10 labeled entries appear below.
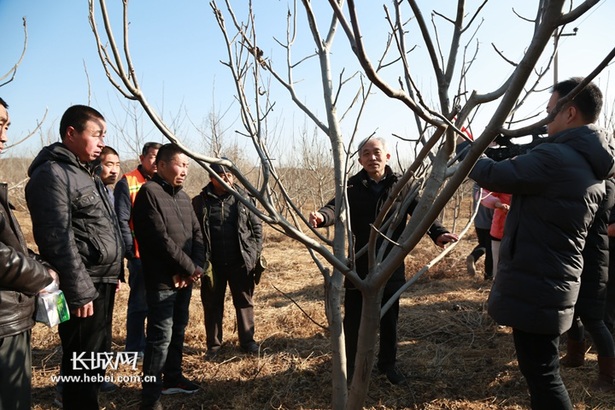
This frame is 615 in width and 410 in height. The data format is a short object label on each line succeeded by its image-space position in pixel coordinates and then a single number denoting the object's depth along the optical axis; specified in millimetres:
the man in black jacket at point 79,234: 2021
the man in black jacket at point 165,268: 2602
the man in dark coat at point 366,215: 2895
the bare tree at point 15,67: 2155
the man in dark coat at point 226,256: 3600
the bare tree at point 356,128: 860
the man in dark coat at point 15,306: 1528
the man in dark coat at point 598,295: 2615
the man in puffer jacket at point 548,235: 1816
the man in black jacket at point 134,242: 3457
